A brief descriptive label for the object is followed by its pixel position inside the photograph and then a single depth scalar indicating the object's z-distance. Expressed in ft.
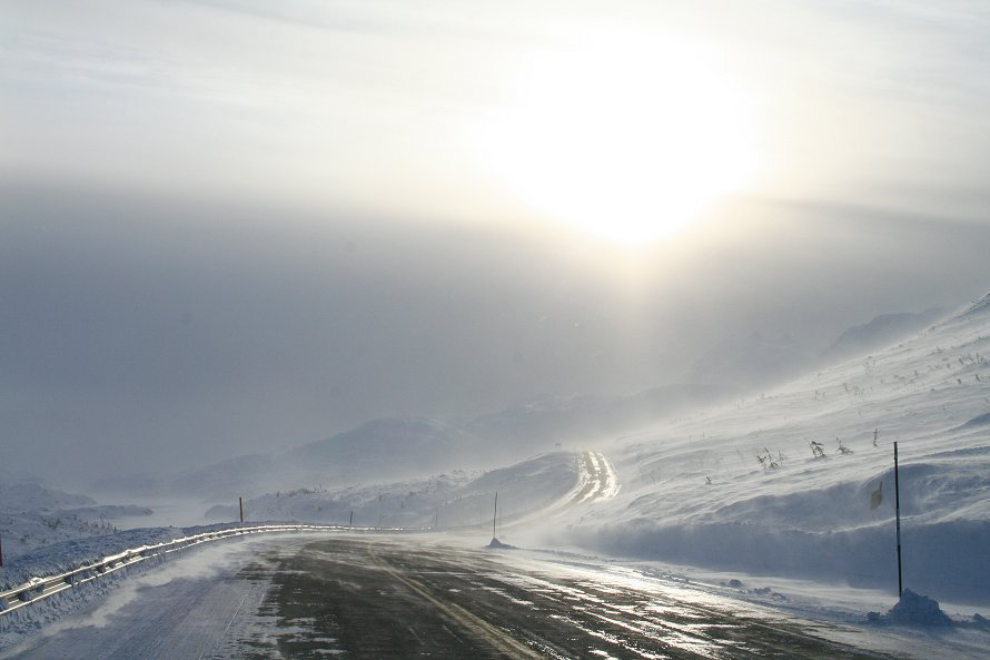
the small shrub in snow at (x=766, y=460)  136.98
